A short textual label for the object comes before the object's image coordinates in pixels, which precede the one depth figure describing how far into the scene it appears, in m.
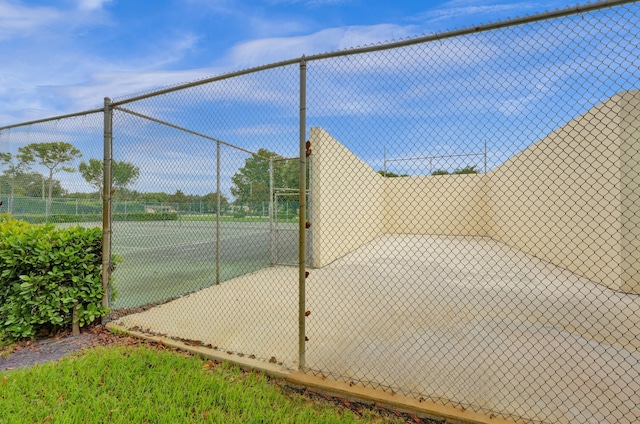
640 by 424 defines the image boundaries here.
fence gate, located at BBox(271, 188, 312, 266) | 6.29
